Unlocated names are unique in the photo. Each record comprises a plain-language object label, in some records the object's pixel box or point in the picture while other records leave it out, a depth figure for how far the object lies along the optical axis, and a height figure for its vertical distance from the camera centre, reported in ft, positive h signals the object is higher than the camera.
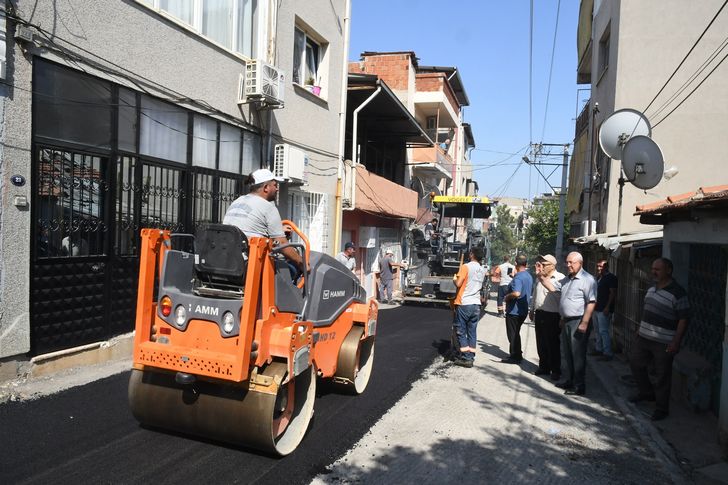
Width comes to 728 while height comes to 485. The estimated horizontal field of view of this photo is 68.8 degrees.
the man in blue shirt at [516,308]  27.37 -4.01
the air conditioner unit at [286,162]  33.60 +3.82
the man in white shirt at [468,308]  25.45 -3.81
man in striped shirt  18.43 -3.10
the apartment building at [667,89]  41.70 +12.03
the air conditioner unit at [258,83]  29.66 +7.75
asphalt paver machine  48.83 -2.08
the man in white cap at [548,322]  24.04 -4.07
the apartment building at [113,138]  17.90 +3.45
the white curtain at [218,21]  27.53 +10.60
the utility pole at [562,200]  71.56 +4.72
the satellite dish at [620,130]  29.32 +5.93
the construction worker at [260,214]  14.44 +0.18
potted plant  39.60 +10.28
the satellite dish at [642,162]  25.93 +3.70
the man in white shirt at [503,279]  45.48 -4.13
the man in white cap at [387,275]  51.29 -4.78
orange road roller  12.51 -3.06
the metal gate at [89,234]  18.94 -0.82
